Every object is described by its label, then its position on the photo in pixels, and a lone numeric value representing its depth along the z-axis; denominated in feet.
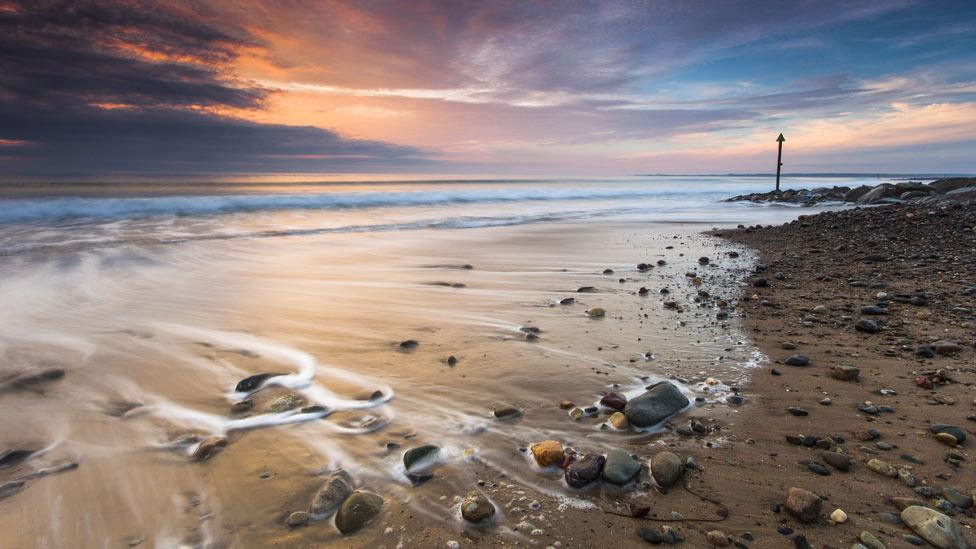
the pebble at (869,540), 5.31
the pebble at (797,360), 10.56
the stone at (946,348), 10.56
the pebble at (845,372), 9.66
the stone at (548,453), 7.24
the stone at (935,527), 5.25
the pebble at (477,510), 6.11
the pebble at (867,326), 12.27
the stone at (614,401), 8.83
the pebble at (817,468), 6.70
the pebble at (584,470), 6.71
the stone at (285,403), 9.43
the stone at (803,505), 5.78
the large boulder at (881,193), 64.03
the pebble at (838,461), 6.74
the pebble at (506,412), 8.87
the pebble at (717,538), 5.56
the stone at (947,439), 7.13
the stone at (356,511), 6.08
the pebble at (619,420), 8.22
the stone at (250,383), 10.43
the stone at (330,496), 6.42
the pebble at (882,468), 6.54
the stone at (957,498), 5.84
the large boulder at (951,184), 65.00
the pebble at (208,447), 7.95
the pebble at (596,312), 15.02
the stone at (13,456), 7.95
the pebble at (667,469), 6.60
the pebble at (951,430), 7.21
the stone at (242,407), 9.48
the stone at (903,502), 5.90
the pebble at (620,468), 6.68
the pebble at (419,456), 7.38
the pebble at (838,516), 5.73
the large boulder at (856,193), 71.96
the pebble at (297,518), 6.23
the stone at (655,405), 8.20
